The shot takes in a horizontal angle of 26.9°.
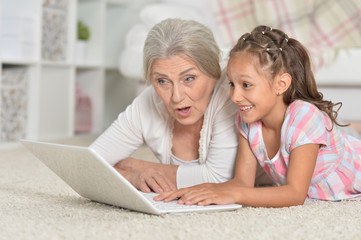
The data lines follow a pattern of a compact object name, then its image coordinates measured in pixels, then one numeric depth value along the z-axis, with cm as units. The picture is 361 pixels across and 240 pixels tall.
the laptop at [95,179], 154
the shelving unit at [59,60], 325
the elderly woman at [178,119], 186
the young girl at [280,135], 172
